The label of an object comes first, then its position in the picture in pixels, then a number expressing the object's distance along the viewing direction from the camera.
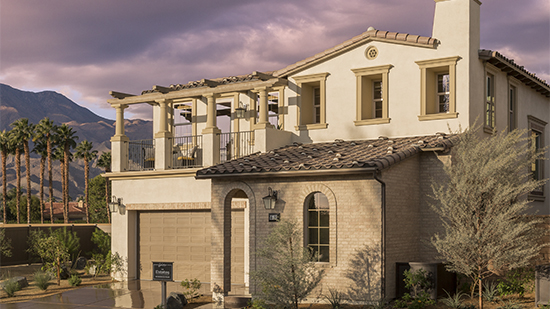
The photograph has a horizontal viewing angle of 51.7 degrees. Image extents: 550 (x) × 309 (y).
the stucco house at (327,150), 14.16
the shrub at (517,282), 14.08
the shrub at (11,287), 17.58
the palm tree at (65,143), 52.28
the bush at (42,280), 18.28
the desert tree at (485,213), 12.89
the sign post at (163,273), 14.08
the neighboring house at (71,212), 95.38
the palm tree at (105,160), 64.44
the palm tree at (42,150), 53.81
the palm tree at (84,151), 58.84
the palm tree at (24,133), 51.78
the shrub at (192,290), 15.88
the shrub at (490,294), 13.59
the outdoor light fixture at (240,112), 20.42
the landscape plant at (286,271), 12.97
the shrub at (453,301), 13.03
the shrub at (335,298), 13.52
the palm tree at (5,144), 52.98
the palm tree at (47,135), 52.41
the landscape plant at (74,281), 19.34
